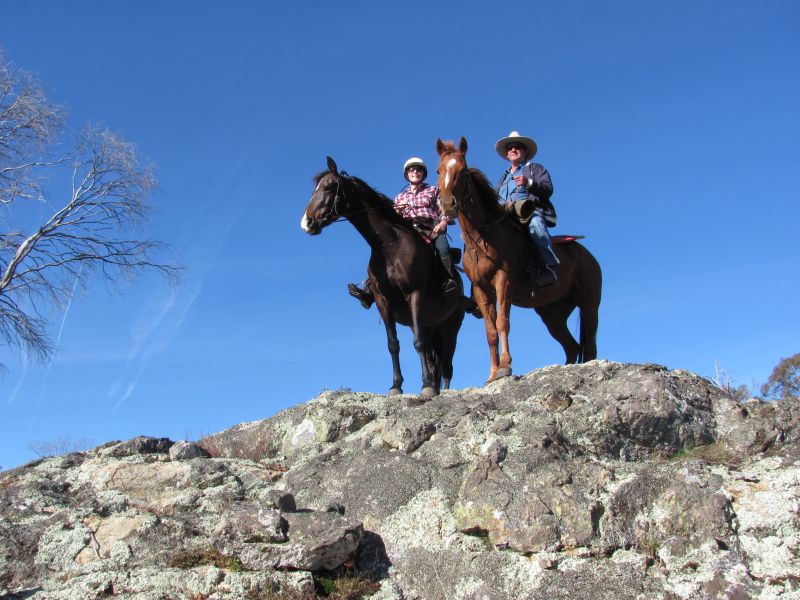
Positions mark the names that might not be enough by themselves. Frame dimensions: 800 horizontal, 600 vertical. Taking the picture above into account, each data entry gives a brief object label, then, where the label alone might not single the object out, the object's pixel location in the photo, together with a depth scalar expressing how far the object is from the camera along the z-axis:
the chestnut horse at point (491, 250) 9.25
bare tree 16.05
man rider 9.93
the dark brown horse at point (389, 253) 10.24
